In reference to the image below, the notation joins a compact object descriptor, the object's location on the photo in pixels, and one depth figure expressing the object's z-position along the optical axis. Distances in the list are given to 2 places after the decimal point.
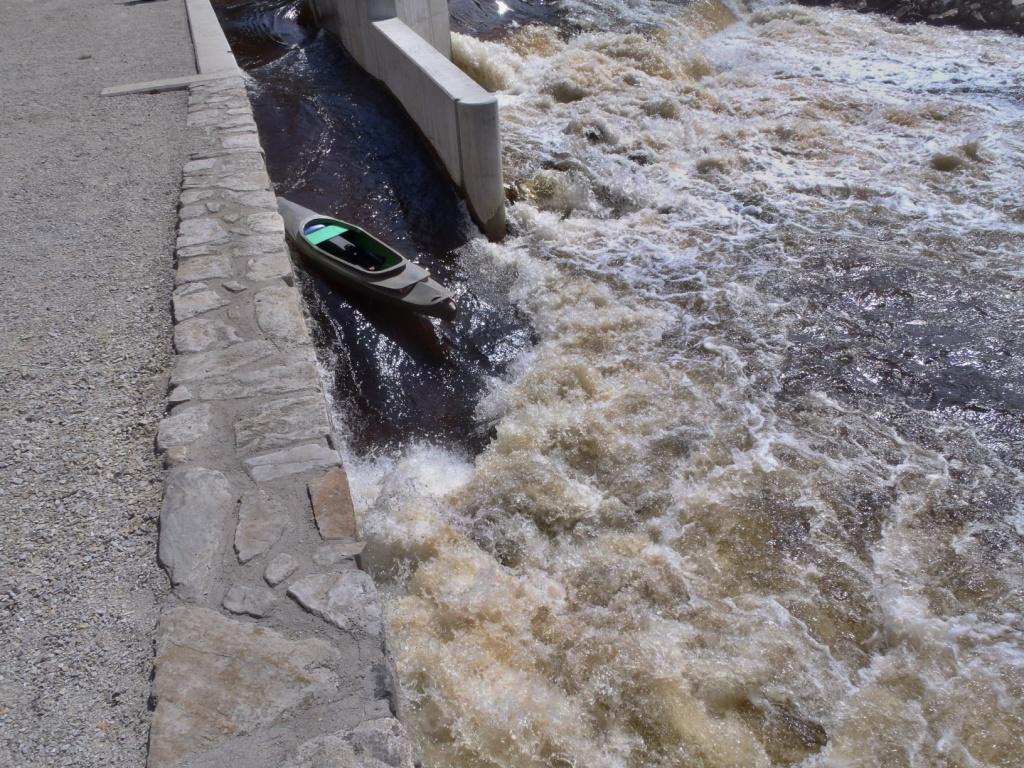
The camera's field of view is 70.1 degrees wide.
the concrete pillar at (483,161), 6.10
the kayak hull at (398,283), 5.26
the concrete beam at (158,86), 6.37
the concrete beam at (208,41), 6.94
